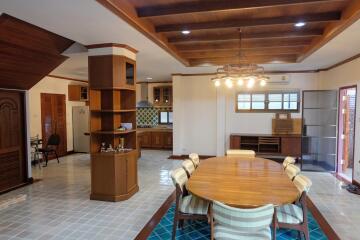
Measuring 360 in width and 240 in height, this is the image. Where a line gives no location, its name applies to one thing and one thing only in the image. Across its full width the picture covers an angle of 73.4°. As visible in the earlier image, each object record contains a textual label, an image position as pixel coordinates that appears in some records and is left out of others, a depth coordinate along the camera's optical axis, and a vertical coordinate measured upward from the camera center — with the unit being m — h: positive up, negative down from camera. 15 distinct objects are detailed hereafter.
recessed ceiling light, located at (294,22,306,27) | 3.12 +1.14
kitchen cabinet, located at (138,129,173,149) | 8.81 -1.07
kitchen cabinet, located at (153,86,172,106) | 9.09 +0.53
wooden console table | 6.44 -0.93
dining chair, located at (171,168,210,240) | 2.70 -1.11
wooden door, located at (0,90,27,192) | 4.52 -0.59
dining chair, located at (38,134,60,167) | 6.54 -0.93
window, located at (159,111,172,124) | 9.51 -0.28
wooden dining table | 2.28 -0.84
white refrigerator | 8.05 -0.63
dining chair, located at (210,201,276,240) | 1.93 -0.91
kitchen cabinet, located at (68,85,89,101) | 8.01 +0.60
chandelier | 3.41 +0.51
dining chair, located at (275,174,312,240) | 2.43 -1.11
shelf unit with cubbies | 3.95 -0.10
